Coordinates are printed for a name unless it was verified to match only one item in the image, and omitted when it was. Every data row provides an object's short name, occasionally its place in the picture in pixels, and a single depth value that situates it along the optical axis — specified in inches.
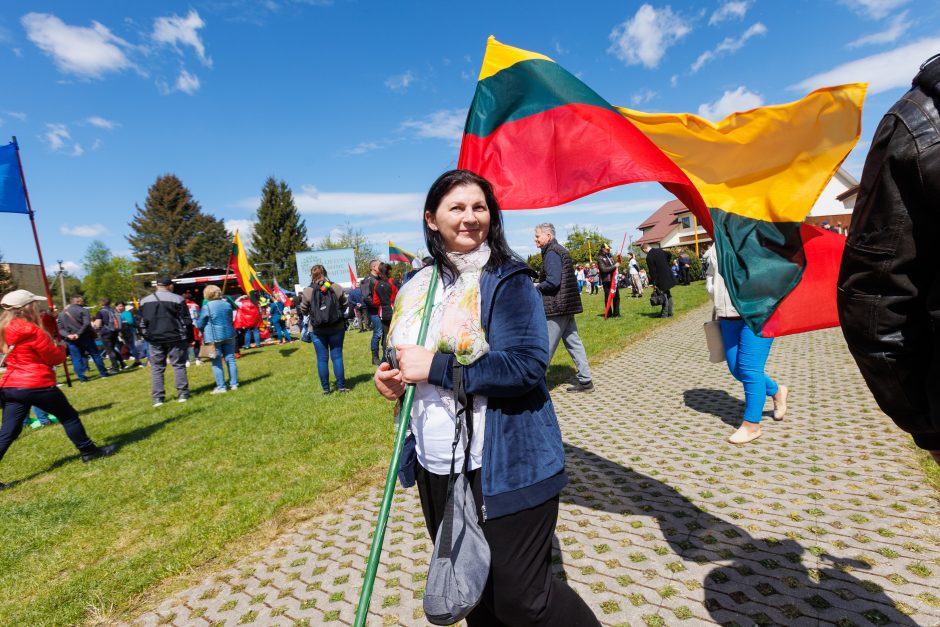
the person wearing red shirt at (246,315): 577.0
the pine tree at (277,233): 2642.7
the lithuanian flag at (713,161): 91.9
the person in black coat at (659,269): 523.5
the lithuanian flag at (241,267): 557.6
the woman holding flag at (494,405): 66.7
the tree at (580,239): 2699.3
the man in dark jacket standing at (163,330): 337.7
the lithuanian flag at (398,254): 700.7
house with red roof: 1593.9
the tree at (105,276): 2604.3
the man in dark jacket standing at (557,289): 238.5
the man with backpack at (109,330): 561.8
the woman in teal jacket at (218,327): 369.7
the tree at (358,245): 2435.0
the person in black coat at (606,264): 566.9
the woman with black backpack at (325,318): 319.9
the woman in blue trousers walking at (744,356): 174.6
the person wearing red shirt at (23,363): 219.5
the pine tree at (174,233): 2674.7
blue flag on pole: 275.7
